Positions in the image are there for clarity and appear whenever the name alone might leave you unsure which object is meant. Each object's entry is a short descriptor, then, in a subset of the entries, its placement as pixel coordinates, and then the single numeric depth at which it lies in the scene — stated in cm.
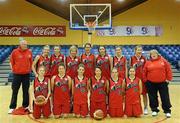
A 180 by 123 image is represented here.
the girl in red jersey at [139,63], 344
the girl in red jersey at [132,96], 327
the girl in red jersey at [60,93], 326
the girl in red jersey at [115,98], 326
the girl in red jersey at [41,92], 322
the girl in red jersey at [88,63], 353
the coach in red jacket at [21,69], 340
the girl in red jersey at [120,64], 351
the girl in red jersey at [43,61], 350
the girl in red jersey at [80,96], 326
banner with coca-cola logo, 803
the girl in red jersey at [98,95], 324
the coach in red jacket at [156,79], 325
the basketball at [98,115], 316
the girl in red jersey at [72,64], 349
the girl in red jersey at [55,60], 351
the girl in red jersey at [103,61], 351
